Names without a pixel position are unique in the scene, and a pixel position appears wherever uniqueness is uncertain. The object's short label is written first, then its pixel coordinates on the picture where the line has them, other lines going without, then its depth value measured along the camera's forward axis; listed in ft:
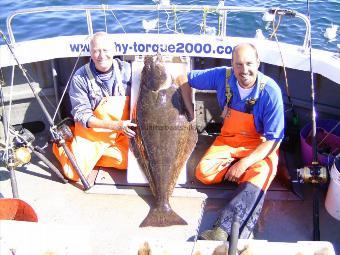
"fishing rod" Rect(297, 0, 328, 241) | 11.88
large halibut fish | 13.94
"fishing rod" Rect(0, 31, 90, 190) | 13.94
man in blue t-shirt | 12.51
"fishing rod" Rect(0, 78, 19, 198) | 12.26
